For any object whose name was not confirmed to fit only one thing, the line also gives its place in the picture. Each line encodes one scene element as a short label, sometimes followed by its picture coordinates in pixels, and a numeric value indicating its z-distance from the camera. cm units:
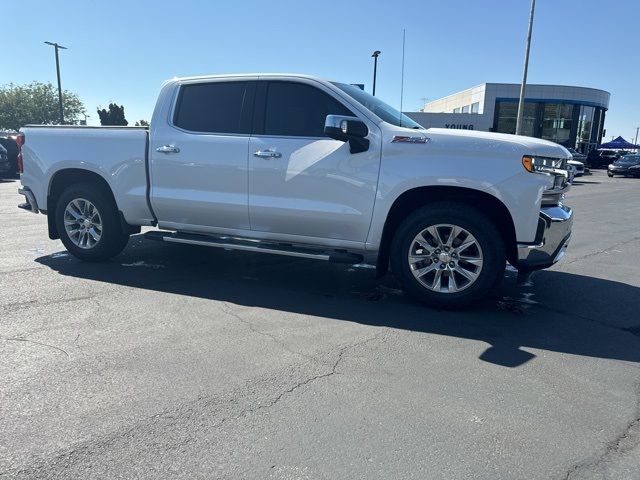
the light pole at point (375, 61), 2617
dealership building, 4641
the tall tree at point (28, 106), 5603
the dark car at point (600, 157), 4075
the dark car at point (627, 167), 3106
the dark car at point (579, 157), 2983
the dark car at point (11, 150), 1848
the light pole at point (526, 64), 2178
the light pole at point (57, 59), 3419
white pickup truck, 447
